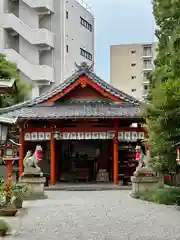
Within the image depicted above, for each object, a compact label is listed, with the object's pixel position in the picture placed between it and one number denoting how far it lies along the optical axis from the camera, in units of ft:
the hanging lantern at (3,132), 35.73
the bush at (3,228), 35.58
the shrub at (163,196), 57.93
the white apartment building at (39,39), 142.92
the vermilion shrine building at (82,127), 84.17
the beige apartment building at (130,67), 231.30
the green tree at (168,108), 49.73
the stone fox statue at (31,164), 67.51
